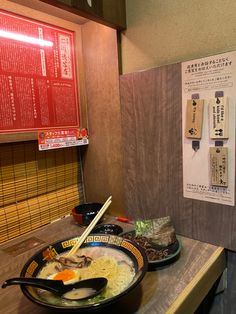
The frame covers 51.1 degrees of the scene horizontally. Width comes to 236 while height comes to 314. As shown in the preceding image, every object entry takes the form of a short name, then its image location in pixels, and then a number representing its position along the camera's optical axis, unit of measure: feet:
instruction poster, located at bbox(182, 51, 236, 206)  3.16
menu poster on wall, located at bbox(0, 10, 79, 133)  3.82
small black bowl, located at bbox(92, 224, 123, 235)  4.05
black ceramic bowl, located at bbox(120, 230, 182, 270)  3.11
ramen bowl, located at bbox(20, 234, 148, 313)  2.11
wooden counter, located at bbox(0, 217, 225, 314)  2.53
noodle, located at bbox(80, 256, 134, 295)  2.52
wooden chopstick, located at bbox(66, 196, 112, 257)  3.07
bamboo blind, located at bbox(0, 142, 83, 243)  4.06
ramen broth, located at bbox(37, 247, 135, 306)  2.34
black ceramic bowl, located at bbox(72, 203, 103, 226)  4.41
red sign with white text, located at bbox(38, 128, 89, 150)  4.34
